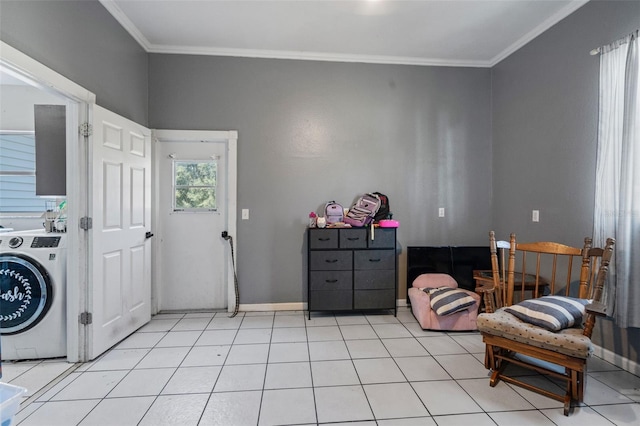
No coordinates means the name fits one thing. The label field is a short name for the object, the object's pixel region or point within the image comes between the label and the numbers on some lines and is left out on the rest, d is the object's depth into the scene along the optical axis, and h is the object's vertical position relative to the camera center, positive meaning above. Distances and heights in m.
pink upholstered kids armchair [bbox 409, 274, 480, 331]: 2.79 -1.05
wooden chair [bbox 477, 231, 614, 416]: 1.70 -0.76
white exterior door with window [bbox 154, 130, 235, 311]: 3.29 -0.32
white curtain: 1.98 +0.25
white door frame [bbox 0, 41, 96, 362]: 2.19 -0.15
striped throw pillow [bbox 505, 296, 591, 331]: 1.80 -0.67
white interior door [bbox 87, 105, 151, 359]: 2.28 -0.22
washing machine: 2.15 -0.68
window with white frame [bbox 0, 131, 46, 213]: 3.52 +0.37
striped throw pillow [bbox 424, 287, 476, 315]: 2.72 -0.89
